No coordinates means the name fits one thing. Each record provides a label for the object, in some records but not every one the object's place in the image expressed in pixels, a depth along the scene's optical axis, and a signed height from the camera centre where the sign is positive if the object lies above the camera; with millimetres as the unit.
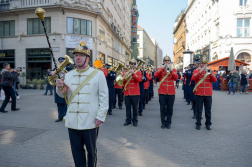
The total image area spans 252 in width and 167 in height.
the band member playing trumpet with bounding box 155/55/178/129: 6289 -355
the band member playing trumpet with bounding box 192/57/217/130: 6164 -403
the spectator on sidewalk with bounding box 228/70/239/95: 16672 +75
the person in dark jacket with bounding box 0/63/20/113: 8570 -307
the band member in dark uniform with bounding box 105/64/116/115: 9409 -128
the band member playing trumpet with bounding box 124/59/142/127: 6652 -452
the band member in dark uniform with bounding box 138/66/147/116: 7923 -725
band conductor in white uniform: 2879 -367
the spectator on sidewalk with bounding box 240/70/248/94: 17231 -89
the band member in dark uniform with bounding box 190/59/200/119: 7546 -512
